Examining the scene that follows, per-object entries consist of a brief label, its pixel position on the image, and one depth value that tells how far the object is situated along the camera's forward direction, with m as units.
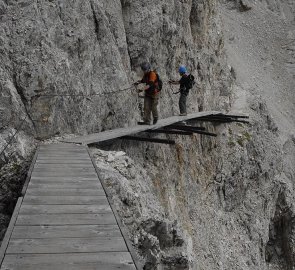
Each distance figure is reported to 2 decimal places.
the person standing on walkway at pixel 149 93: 15.66
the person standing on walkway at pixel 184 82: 19.88
